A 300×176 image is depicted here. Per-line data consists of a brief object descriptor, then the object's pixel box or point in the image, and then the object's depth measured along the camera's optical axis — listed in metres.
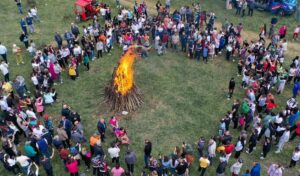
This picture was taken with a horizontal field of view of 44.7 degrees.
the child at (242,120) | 18.47
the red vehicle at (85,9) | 27.77
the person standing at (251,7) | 29.23
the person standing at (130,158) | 15.69
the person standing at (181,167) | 15.28
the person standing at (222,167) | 15.42
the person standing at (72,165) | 15.41
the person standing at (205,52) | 23.44
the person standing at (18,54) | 22.91
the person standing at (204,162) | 15.82
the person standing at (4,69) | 21.05
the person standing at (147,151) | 16.14
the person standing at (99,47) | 23.53
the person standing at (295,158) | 16.28
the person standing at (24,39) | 23.97
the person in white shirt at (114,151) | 16.12
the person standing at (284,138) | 17.03
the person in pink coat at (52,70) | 21.11
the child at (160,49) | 24.22
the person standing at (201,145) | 16.72
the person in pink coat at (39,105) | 19.02
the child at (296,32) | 26.36
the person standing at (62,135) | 16.69
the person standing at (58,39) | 24.03
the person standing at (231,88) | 20.52
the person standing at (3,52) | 22.52
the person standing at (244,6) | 28.95
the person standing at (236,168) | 15.51
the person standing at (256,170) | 15.30
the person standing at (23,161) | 15.53
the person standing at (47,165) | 15.41
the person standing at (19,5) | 28.77
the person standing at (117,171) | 15.14
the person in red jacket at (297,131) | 17.88
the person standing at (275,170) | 15.27
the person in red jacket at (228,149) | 16.58
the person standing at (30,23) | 25.91
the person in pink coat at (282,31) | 26.19
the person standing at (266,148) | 16.92
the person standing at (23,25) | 25.44
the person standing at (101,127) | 17.50
